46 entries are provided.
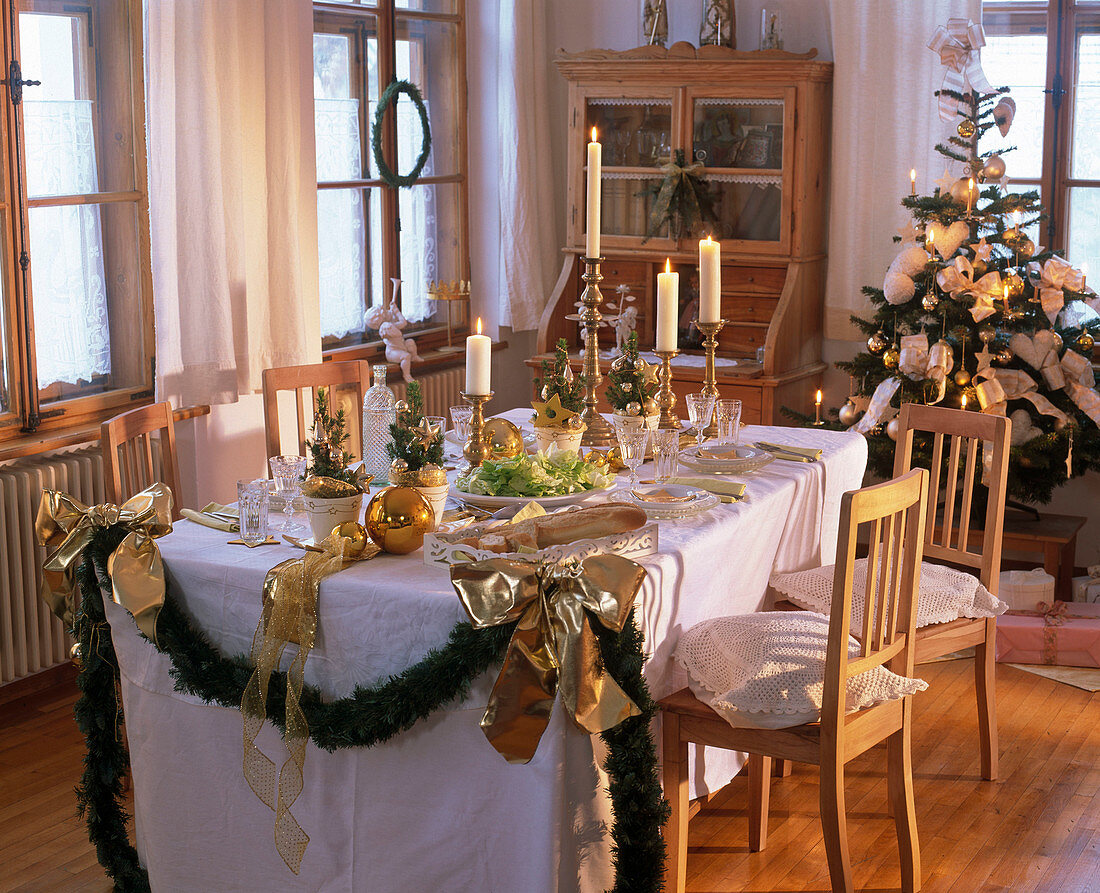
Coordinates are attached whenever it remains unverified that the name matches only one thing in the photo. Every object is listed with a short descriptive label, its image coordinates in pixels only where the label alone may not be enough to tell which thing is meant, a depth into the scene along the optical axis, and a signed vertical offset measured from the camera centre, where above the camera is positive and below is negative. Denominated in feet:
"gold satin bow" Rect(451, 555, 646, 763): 6.28 -1.88
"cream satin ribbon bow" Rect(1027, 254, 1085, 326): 12.53 -0.29
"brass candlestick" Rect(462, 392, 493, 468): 8.39 -1.21
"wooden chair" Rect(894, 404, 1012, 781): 9.25 -2.01
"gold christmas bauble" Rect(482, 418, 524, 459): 8.55 -1.21
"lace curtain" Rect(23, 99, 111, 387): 11.09 +0.08
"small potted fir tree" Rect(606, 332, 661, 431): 9.17 -0.95
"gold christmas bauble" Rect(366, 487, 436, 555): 7.04 -1.43
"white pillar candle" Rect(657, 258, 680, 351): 8.87 -0.38
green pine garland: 6.42 -2.27
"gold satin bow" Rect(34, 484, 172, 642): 7.09 -1.61
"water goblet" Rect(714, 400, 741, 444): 9.29 -1.19
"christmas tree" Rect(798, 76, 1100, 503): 12.61 -0.74
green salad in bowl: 7.97 -1.37
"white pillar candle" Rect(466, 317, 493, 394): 8.03 -0.67
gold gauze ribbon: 6.67 -2.14
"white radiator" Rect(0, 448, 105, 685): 10.53 -2.45
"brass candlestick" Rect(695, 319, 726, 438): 9.43 -0.84
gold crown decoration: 15.19 -0.41
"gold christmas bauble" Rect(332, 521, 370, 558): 6.98 -1.51
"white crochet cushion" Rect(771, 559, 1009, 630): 8.75 -2.35
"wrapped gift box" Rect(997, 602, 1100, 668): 12.11 -3.62
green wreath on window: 14.61 +1.40
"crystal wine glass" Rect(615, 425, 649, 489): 8.32 -1.23
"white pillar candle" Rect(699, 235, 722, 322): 9.07 -0.20
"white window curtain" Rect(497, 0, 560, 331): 15.87 +1.12
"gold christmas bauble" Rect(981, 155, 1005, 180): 12.72 +0.82
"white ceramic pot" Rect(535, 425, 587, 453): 8.77 -1.22
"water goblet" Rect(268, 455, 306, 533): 7.88 -1.36
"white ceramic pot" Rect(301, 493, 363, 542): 7.13 -1.40
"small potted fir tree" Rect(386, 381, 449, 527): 7.37 -1.17
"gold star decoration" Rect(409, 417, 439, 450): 7.59 -1.06
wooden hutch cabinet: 14.42 +0.82
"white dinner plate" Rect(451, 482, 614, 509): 7.85 -1.48
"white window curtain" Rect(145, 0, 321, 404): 11.23 +0.60
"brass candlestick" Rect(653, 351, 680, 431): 9.34 -1.05
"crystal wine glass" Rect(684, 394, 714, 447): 9.46 -1.14
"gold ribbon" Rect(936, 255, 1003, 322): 12.53 -0.33
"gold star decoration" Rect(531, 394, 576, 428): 8.75 -1.07
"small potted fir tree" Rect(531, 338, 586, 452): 8.77 -1.05
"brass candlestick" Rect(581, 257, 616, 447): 9.07 -0.82
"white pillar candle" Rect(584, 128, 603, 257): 8.68 +0.34
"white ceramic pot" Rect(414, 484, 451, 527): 7.36 -1.37
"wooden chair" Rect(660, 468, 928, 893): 6.99 -2.55
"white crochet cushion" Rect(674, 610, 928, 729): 7.07 -2.32
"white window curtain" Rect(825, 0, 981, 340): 14.06 +1.35
